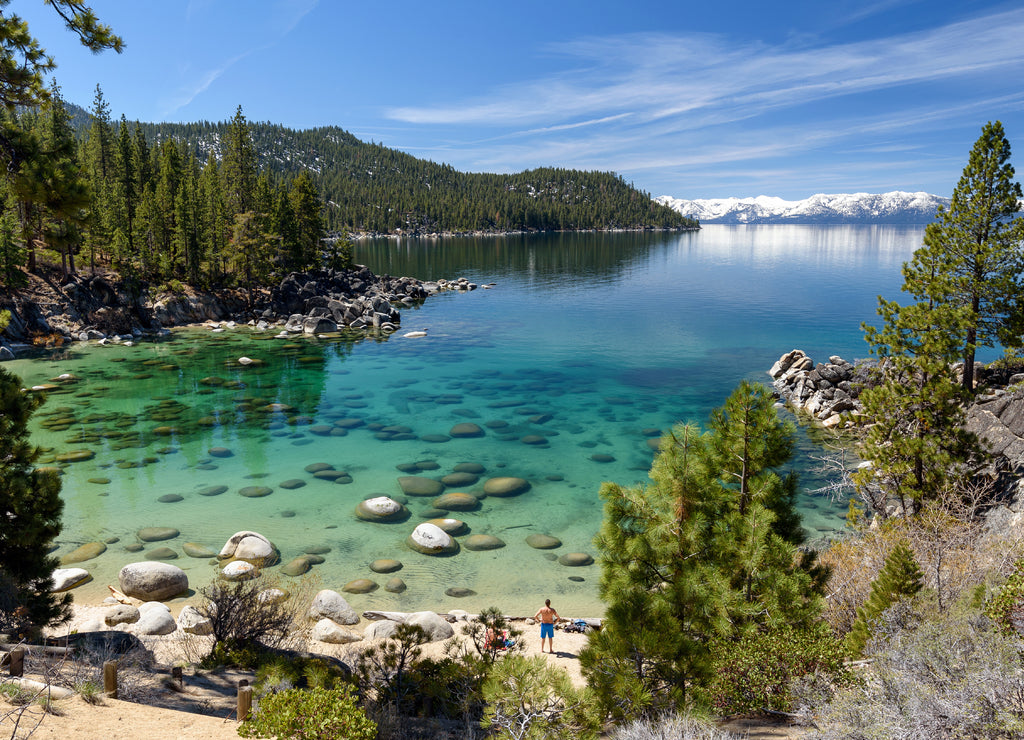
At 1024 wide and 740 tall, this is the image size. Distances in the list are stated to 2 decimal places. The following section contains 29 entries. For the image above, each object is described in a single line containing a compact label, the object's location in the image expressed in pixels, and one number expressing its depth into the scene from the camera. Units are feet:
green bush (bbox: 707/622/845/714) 37.45
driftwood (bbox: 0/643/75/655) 38.24
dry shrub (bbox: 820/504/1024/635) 47.26
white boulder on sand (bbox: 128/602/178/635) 54.13
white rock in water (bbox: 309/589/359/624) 59.41
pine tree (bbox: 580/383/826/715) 36.06
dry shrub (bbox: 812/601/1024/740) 24.73
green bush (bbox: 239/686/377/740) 27.37
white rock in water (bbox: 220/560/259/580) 64.48
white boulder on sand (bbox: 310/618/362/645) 55.26
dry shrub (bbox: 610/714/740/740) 28.04
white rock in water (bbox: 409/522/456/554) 73.51
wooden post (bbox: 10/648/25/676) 35.01
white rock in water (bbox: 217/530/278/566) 69.31
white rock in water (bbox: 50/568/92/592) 63.87
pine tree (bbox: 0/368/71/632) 41.11
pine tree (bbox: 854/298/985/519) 67.51
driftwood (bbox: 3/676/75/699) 32.39
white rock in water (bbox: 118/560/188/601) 62.44
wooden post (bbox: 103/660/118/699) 35.81
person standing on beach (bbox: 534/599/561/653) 53.83
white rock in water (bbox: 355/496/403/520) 82.07
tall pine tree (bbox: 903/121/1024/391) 70.13
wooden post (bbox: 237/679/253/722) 33.91
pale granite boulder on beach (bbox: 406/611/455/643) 55.62
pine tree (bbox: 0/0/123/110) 36.37
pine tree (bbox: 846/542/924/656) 42.91
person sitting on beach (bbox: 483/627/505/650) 40.45
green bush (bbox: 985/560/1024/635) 34.45
